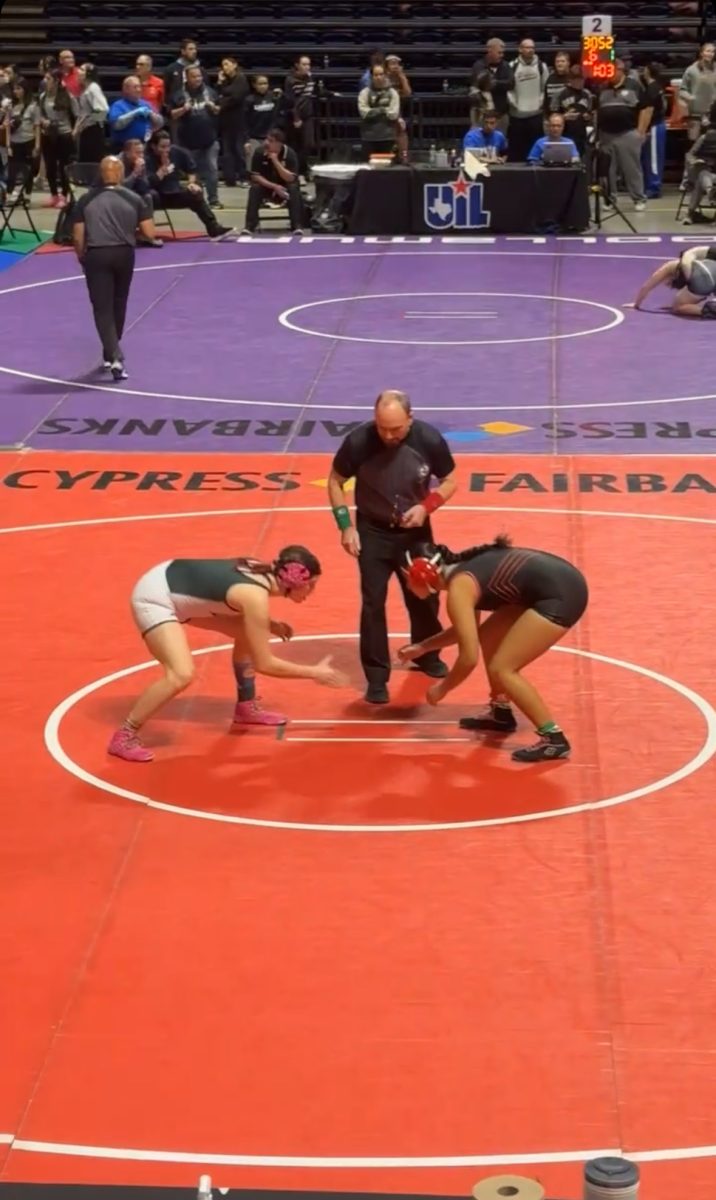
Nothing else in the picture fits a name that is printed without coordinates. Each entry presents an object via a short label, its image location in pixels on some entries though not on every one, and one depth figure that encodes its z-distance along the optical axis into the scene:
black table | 25.70
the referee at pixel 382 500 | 10.43
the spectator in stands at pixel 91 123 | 26.94
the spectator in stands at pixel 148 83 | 28.06
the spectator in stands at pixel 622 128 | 26.69
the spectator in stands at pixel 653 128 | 27.67
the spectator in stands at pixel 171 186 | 25.25
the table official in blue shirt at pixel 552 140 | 25.70
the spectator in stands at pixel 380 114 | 27.06
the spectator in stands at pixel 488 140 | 26.39
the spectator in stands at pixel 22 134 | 27.61
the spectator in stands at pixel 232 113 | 29.28
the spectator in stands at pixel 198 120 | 27.50
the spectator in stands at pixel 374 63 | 27.60
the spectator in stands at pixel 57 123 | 27.47
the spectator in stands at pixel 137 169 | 24.66
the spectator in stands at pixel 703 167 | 26.00
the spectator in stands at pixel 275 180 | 25.75
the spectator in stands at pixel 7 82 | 28.02
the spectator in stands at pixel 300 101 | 28.66
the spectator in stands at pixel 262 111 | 28.81
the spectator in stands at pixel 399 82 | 27.31
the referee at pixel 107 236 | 17.16
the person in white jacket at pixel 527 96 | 27.45
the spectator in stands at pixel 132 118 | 26.20
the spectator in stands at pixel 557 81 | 27.62
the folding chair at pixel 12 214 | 25.67
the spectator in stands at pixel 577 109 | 26.89
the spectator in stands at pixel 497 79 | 27.95
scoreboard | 25.08
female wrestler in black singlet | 9.39
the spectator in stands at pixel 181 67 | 28.02
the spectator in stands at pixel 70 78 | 27.81
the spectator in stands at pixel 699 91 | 27.73
